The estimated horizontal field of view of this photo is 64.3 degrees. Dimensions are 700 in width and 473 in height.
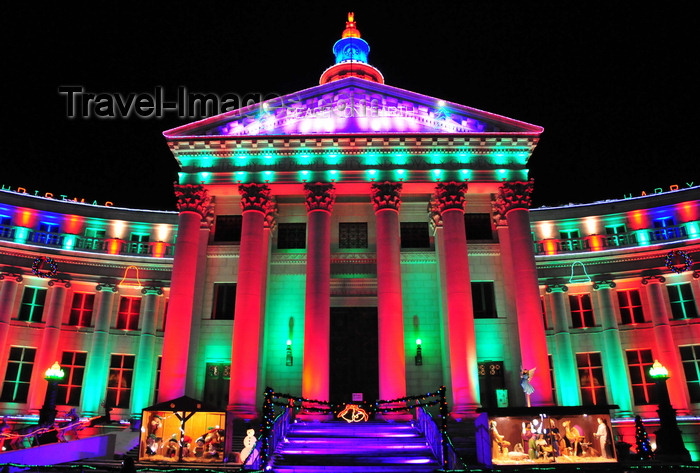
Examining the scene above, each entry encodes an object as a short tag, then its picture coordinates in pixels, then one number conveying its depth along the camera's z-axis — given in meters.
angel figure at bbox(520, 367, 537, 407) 23.28
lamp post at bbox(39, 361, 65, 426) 25.47
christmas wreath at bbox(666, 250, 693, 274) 33.41
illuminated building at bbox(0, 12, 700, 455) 28.39
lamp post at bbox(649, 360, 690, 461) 24.06
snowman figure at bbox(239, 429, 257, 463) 20.42
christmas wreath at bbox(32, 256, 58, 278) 34.53
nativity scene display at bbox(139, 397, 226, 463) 19.88
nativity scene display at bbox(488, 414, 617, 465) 17.69
